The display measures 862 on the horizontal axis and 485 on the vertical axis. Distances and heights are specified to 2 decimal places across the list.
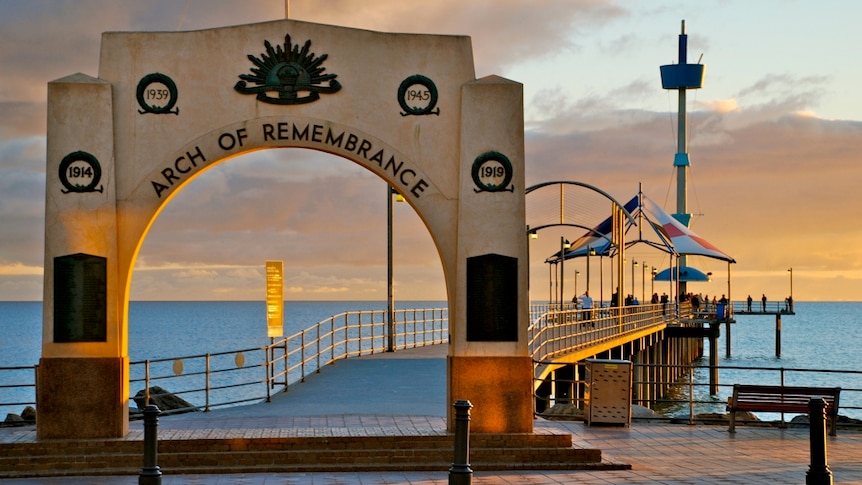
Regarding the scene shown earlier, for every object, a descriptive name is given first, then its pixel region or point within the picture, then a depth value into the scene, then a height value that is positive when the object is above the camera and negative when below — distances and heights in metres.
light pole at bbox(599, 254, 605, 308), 77.25 -0.22
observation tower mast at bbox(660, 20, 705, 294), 93.31 +15.33
